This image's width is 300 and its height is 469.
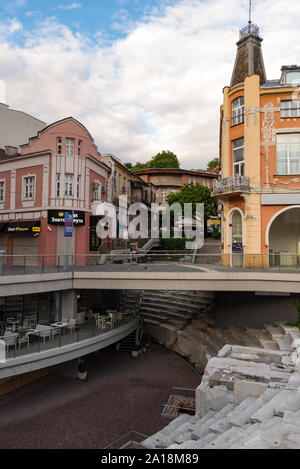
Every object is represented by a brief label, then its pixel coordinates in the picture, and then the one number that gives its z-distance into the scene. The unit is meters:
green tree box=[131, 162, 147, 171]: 68.46
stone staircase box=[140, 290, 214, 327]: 22.06
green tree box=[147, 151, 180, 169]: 62.41
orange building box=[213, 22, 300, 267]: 19.70
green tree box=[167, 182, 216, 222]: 37.03
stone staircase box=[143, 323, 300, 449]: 5.46
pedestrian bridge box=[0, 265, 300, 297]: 15.78
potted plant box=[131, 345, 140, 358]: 19.06
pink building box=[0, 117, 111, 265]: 23.16
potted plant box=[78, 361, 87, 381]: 15.80
